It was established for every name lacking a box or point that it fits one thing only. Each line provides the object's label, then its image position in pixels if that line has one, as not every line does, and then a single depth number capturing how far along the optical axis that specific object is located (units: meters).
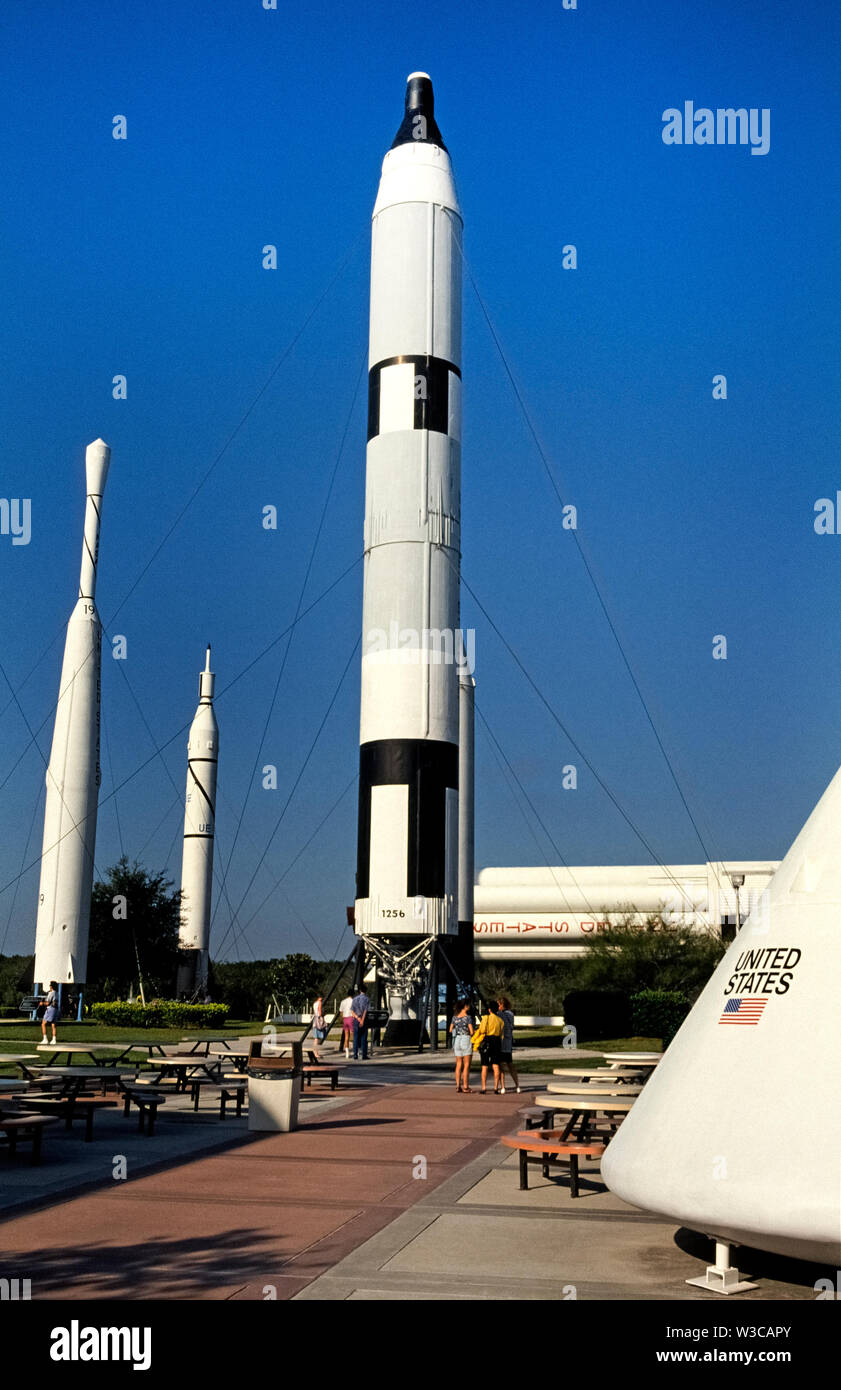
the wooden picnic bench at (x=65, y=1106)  13.63
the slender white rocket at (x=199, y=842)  51.03
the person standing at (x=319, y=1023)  25.95
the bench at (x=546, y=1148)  10.15
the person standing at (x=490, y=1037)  18.45
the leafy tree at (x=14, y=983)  49.94
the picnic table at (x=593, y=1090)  12.24
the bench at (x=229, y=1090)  16.55
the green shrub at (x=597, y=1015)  33.25
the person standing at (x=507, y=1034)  19.72
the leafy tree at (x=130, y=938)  48.97
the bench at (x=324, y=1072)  18.31
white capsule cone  6.69
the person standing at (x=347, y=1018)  25.23
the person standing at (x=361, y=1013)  24.78
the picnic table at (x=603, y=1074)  15.13
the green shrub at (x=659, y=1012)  29.88
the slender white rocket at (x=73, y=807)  34.16
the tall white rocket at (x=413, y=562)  27.30
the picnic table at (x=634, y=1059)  16.25
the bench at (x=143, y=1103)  14.35
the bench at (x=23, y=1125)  11.47
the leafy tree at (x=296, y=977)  54.88
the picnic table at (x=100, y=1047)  25.31
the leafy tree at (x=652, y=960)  37.53
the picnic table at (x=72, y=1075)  14.38
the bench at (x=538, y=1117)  12.67
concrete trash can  14.92
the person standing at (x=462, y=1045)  19.73
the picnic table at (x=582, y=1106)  11.27
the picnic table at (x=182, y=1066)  17.34
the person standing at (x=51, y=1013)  28.27
